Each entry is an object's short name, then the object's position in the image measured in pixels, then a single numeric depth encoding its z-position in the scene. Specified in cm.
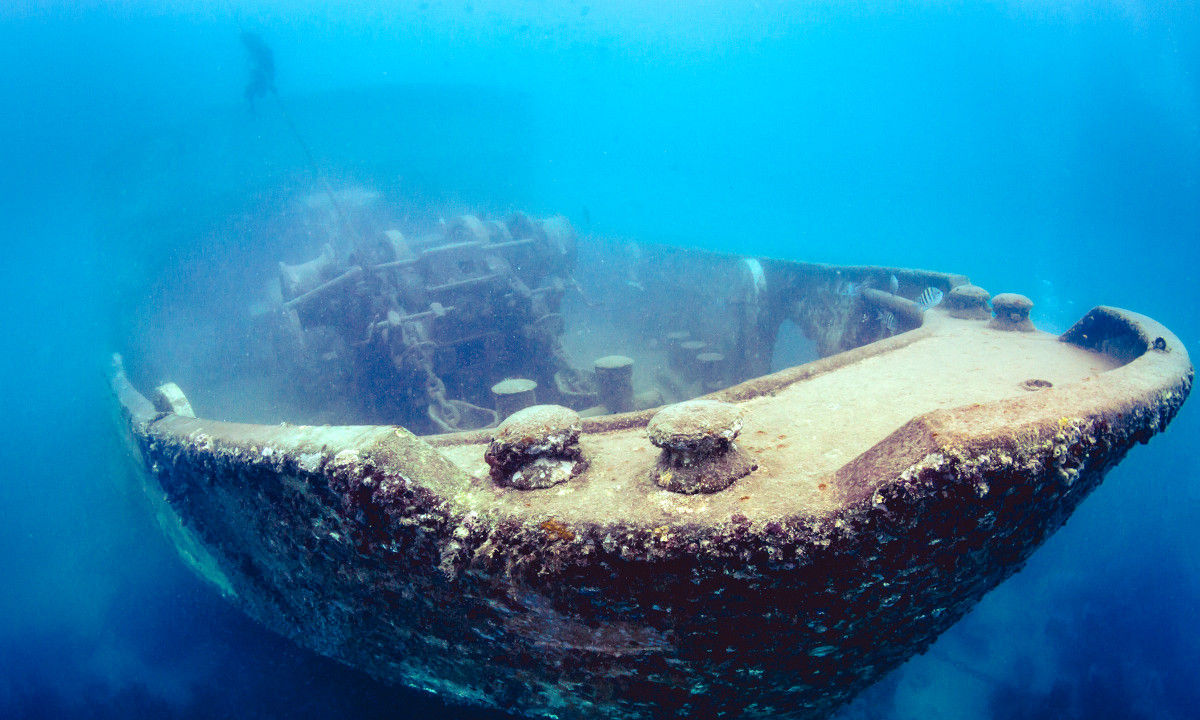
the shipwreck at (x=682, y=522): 152
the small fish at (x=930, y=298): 565
